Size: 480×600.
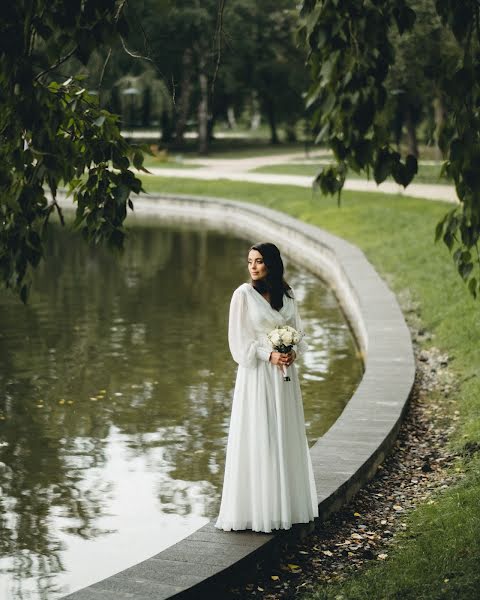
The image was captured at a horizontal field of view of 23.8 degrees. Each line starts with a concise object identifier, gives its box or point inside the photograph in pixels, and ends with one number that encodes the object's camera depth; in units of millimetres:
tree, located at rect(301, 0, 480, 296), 4996
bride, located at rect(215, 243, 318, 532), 6957
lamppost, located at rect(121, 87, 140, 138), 55206
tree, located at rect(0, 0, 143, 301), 5117
